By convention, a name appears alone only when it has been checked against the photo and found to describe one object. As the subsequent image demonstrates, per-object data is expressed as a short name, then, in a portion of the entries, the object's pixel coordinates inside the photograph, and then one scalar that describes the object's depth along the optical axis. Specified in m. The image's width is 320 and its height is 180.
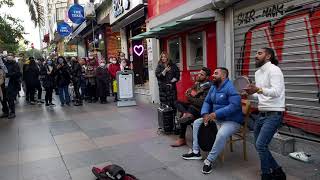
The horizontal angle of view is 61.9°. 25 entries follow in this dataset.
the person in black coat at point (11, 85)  7.70
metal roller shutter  4.03
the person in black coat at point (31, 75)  9.56
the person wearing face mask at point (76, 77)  9.49
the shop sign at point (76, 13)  13.56
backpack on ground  3.29
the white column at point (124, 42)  12.19
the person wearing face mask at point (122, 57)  9.67
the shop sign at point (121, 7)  9.74
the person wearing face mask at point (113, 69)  9.97
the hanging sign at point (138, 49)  11.70
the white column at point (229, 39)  5.58
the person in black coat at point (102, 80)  9.54
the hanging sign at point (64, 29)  17.31
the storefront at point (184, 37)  6.26
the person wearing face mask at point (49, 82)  9.37
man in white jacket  3.08
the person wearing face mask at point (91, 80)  9.73
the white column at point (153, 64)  8.93
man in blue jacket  3.68
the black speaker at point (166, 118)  5.27
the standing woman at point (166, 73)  6.01
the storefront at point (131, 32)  10.34
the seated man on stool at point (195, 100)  4.51
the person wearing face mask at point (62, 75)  9.25
